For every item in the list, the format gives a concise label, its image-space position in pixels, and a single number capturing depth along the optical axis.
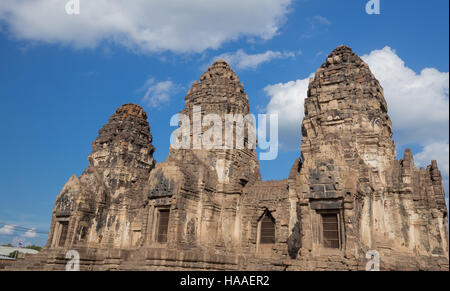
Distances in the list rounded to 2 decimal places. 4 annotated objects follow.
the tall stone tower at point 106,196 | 22.58
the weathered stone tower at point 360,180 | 13.88
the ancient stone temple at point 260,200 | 14.14
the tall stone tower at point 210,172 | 18.70
